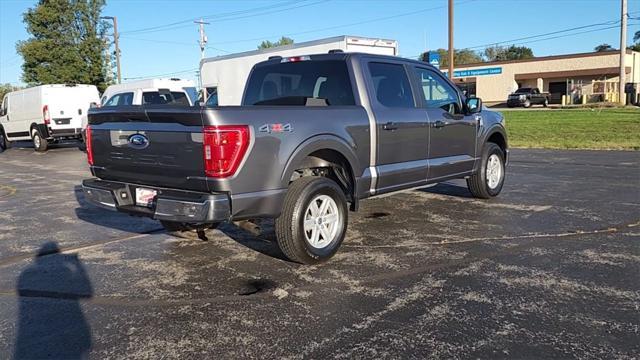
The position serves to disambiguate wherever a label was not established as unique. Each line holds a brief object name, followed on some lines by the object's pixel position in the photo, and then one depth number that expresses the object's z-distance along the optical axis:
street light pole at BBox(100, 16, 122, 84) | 41.84
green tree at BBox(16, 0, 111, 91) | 37.75
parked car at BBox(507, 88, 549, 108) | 49.84
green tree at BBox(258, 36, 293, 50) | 99.05
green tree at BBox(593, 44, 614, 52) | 103.20
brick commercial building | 51.41
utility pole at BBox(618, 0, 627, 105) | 39.36
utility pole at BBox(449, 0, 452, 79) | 23.86
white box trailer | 15.84
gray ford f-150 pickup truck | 4.28
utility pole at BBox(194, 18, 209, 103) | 54.63
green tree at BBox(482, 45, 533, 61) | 110.75
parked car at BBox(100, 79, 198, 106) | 16.59
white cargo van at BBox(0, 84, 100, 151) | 19.33
